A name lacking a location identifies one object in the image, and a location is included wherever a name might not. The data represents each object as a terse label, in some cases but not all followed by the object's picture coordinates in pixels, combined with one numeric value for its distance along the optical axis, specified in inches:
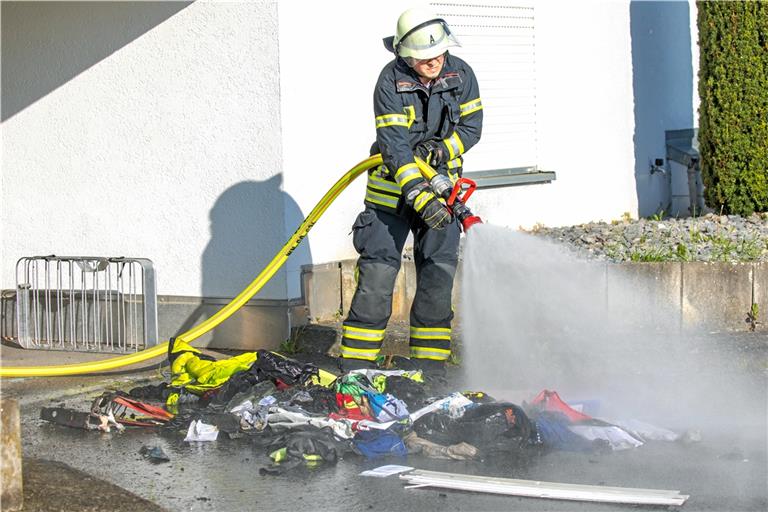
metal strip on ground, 309.2
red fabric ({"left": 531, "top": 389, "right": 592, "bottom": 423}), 384.7
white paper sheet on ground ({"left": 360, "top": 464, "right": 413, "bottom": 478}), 343.7
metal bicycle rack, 582.3
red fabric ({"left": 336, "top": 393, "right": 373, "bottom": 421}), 391.2
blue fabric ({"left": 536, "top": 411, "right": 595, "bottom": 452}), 367.2
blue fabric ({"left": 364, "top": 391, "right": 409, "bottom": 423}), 386.6
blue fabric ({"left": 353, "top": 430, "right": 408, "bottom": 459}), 365.5
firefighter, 435.5
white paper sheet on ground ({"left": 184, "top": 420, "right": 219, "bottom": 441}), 392.3
